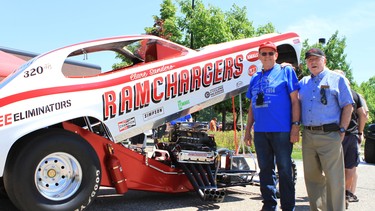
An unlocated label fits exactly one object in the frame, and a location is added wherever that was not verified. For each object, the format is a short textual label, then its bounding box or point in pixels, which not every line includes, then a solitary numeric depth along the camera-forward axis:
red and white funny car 3.88
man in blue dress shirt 3.96
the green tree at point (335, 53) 28.97
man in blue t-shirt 4.16
